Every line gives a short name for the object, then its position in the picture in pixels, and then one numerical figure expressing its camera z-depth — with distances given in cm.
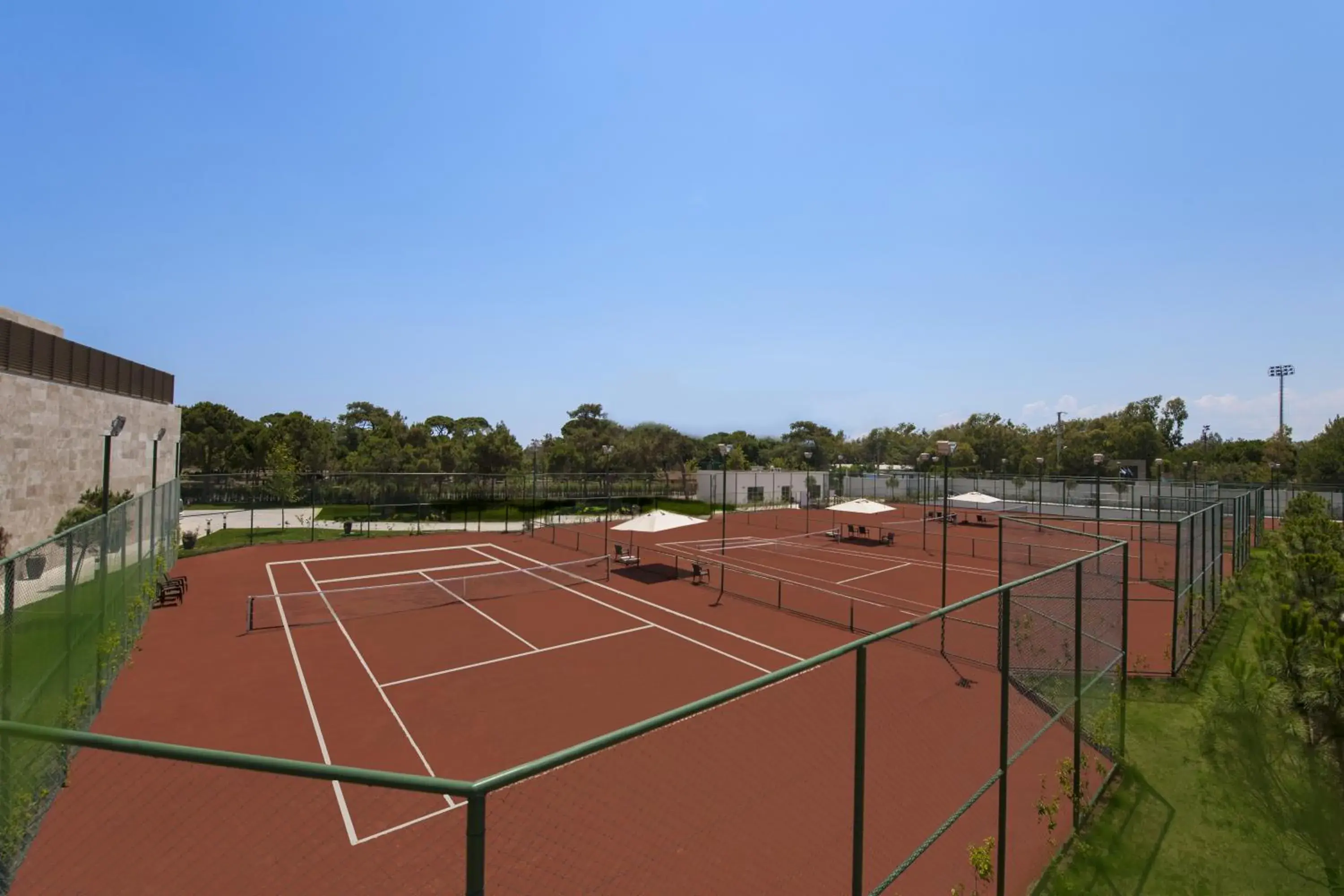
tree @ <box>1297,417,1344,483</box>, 4803
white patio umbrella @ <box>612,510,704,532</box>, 2305
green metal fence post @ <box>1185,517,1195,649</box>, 1248
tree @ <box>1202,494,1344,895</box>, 623
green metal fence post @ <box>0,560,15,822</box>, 587
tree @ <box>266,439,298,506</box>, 3741
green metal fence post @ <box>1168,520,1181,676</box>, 1171
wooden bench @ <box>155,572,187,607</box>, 1822
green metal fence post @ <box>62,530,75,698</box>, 788
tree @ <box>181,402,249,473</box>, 6425
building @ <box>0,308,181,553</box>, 2050
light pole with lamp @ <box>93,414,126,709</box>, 980
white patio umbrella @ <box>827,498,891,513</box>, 3070
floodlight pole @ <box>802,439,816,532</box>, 3697
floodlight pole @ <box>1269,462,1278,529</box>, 3595
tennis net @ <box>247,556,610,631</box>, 1738
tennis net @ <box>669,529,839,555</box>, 2933
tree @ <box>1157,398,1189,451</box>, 10169
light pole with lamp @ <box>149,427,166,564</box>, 1480
